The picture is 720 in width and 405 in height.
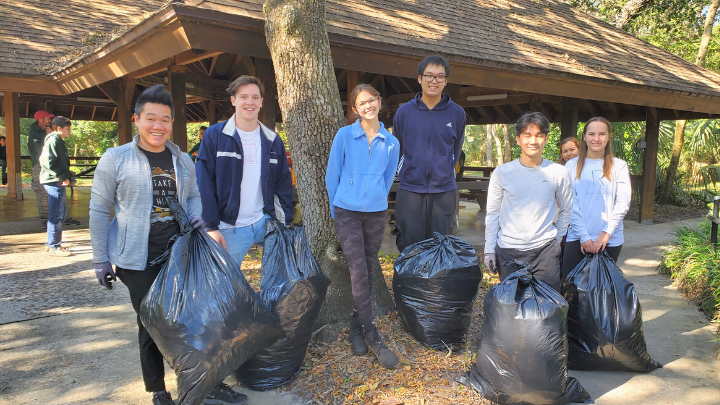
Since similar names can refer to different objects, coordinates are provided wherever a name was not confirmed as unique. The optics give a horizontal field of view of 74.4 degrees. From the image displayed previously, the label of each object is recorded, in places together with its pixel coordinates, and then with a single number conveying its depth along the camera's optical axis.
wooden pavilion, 4.93
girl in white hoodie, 3.16
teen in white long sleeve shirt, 2.83
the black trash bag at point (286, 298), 2.58
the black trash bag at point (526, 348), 2.45
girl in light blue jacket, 2.75
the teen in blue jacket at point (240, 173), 2.64
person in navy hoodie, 3.09
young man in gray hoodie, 2.22
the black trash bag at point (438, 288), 2.91
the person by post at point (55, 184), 5.84
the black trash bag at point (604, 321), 2.88
